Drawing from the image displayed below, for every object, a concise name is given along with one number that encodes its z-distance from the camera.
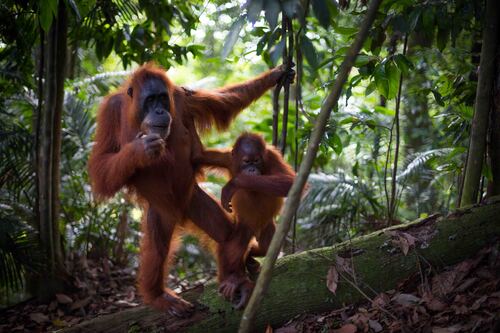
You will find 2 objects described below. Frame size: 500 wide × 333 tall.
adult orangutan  3.45
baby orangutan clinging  3.53
